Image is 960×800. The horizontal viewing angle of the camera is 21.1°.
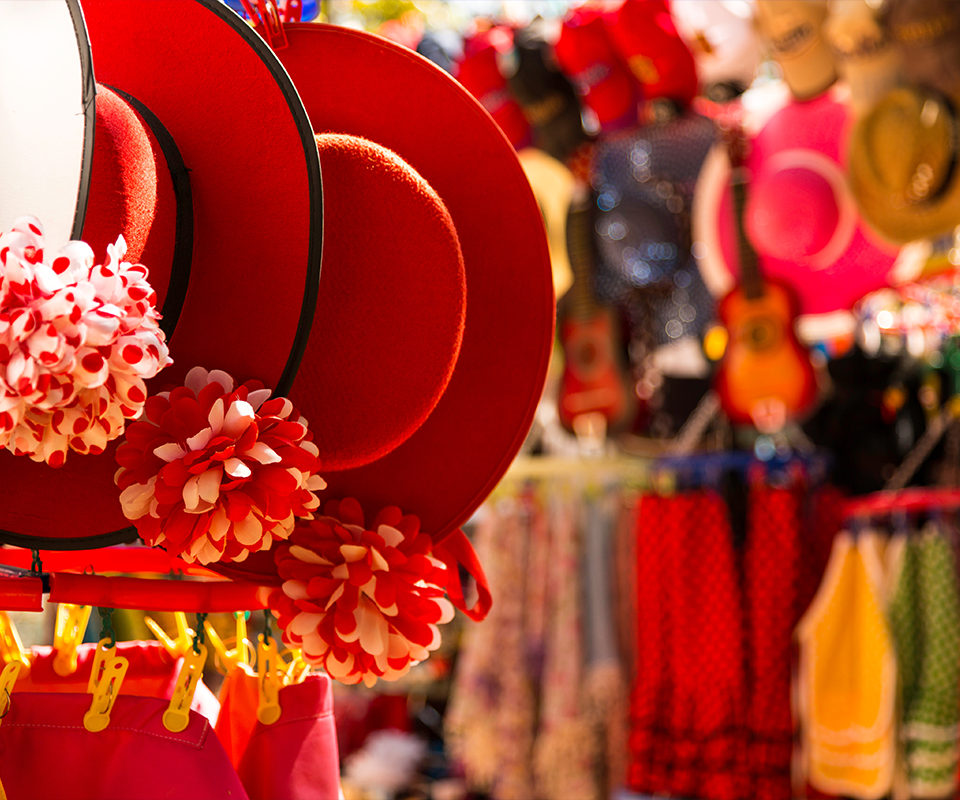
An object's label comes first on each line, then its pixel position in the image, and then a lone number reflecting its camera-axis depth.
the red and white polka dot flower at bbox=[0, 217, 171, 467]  1.64
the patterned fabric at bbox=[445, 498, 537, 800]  3.99
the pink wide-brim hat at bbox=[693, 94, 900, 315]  3.72
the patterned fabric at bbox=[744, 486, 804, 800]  3.72
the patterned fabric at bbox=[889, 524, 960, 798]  3.57
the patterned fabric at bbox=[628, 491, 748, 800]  3.74
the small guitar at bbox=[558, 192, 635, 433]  4.14
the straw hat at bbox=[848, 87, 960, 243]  3.51
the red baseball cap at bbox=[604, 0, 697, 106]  3.79
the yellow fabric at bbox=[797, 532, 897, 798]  3.60
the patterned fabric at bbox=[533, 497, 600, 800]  3.90
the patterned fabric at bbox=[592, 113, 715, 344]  3.90
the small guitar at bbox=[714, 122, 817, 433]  3.88
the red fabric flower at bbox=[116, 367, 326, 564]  1.87
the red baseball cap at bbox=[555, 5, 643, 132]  3.85
